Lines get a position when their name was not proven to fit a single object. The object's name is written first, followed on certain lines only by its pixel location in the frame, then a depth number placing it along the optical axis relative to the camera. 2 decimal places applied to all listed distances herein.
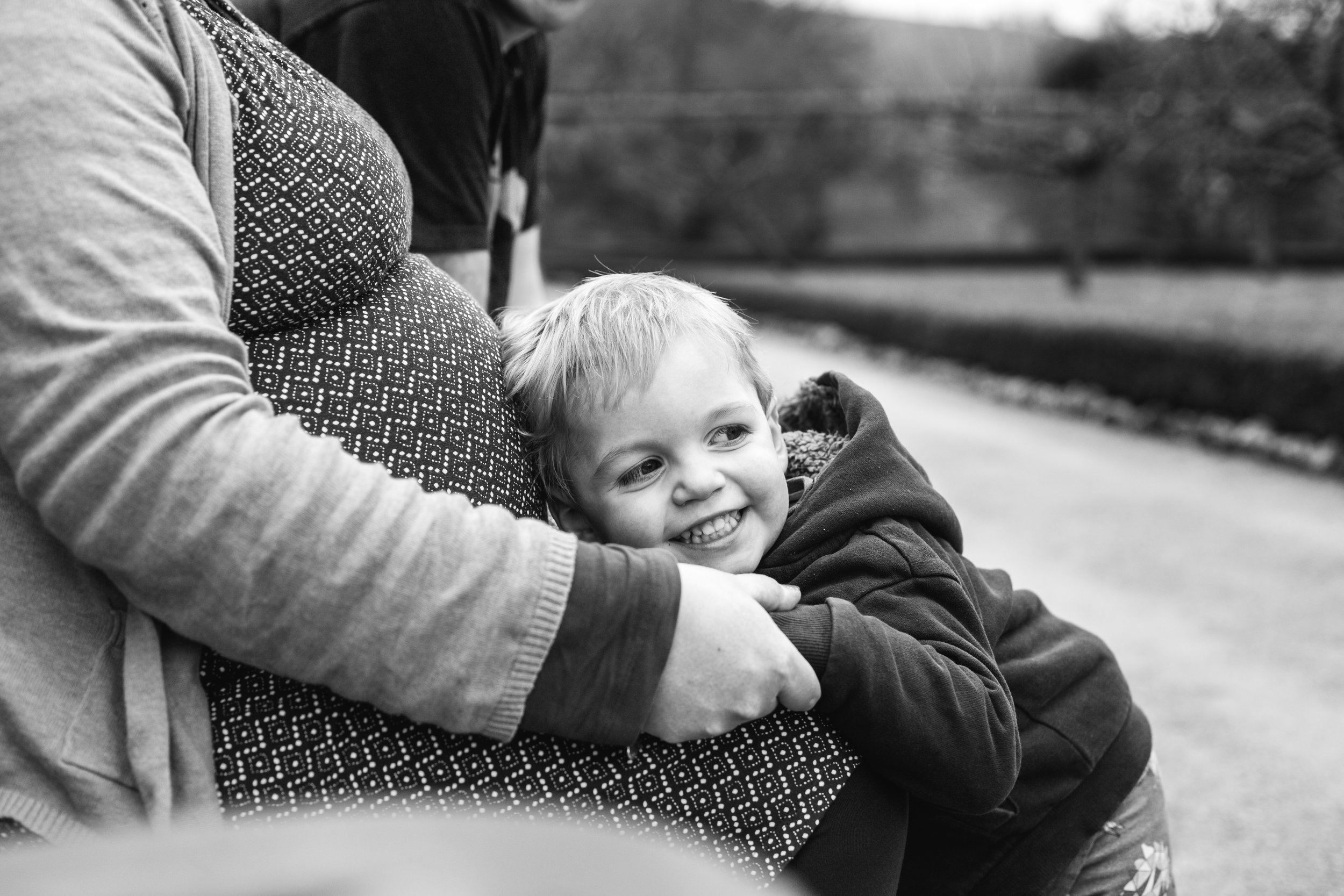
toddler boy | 1.42
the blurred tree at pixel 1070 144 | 18.48
